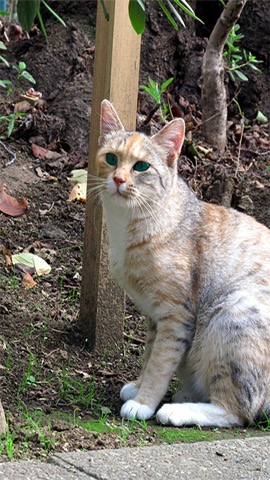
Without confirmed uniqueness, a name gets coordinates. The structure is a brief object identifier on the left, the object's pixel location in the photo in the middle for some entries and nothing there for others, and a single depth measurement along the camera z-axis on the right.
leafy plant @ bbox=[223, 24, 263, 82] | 7.03
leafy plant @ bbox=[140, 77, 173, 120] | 6.25
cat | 4.08
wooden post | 4.74
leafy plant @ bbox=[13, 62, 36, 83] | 6.52
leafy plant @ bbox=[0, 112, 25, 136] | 6.24
